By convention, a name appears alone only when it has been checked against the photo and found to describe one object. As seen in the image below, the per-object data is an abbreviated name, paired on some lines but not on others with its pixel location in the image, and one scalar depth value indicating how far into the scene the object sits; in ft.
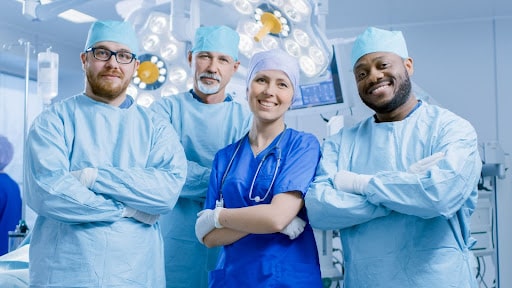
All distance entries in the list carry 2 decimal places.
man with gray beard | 6.78
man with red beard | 5.35
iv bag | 11.02
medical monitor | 8.81
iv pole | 12.53
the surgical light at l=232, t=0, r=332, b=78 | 7.50
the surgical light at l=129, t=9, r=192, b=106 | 8.15
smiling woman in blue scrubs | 5.34
